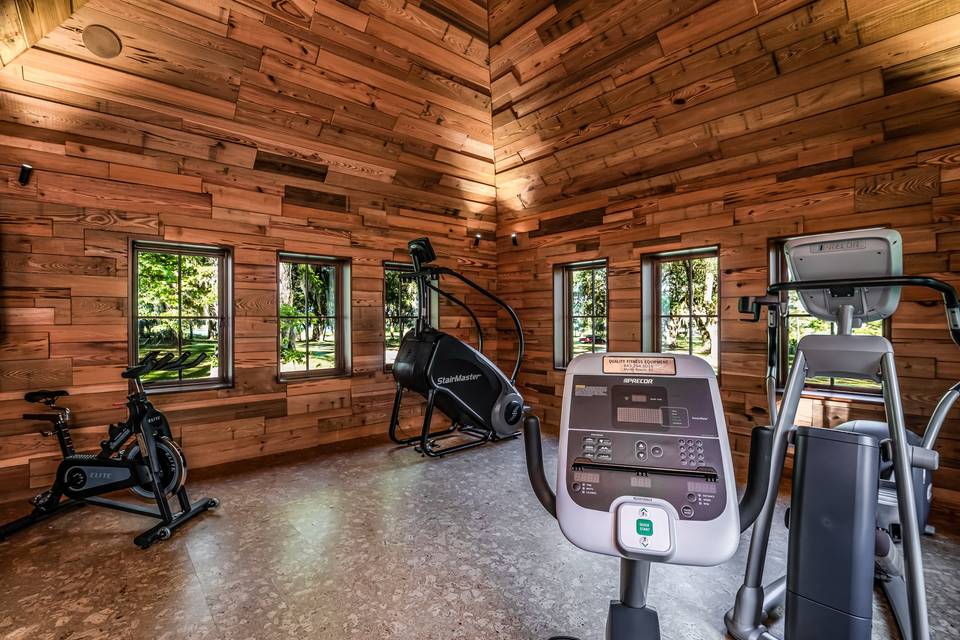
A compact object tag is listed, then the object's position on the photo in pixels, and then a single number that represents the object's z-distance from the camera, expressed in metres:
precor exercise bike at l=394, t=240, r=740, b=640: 0.96
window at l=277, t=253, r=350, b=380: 4.40
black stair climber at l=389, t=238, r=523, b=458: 3.93
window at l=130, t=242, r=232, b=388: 3.66
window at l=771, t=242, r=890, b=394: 3.44
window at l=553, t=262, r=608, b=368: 4.98
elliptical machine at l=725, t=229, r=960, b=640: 1.43
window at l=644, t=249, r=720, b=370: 4.08
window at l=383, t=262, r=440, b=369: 4.98
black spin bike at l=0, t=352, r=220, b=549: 2.73
